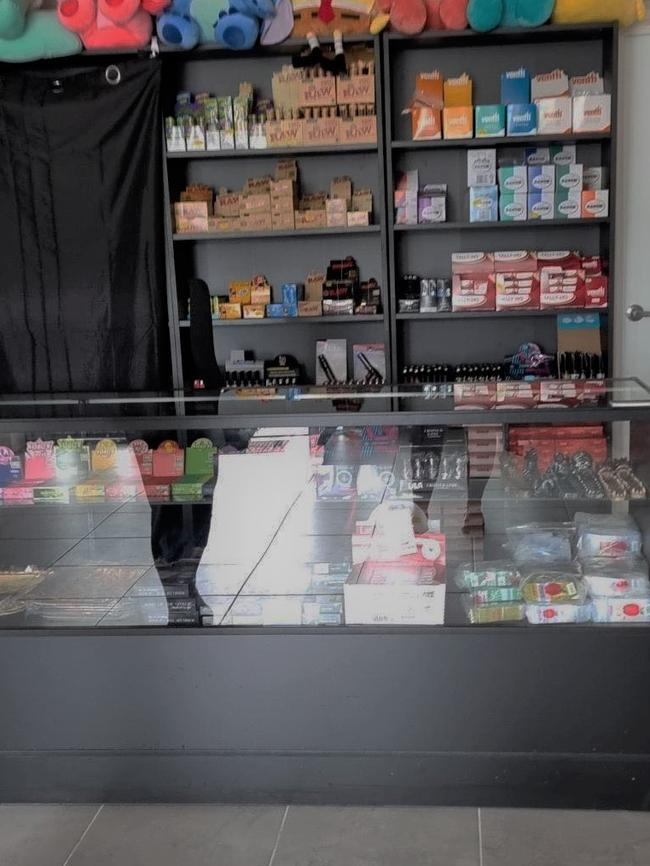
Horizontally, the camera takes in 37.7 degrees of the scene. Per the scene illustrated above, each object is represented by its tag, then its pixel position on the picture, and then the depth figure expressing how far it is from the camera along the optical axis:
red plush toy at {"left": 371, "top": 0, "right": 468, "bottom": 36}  3.79
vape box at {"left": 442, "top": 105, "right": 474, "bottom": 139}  3.96
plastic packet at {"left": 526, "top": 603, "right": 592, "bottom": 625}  2.18
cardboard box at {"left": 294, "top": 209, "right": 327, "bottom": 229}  4.15
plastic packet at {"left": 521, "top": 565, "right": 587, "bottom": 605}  2.19
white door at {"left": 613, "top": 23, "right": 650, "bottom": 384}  4.24
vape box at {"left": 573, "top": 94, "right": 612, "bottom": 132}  3.90
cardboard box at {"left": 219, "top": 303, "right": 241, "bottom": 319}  4.28
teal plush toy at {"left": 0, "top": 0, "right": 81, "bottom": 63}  3.90
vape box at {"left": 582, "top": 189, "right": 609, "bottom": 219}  3.99
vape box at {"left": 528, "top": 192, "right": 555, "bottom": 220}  4.00
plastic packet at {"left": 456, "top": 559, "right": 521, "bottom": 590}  2.25
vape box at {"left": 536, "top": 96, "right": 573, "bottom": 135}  3.91
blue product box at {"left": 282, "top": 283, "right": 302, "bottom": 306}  4.28
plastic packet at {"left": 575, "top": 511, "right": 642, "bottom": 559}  2.29
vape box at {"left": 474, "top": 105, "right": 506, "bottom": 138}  3.94
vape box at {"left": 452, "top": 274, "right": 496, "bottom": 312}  4.13
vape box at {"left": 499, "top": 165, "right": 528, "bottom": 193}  4.00
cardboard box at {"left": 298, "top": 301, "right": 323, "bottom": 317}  4.22
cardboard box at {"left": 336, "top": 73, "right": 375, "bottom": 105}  3.93
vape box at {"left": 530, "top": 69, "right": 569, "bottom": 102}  3.90
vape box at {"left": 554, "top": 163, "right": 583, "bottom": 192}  3.98
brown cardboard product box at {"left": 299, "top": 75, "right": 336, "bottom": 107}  3.96
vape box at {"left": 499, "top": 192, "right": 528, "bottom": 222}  4.02
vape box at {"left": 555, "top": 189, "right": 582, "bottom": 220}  4.01
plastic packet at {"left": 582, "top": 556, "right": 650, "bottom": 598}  2.18
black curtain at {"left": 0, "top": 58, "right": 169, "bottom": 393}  4.06
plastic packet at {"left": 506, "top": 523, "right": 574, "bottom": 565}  2.32
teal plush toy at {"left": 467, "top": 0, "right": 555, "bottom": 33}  3.74
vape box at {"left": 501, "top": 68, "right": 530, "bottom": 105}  3.95
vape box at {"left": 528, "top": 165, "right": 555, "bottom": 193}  3.98
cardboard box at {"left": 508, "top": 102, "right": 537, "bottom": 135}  3.92
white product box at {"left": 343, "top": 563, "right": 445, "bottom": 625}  2.21
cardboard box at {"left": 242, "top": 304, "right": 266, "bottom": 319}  4.27
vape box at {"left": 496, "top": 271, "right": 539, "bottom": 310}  4.09
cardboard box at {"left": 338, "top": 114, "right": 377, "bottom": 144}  3.98
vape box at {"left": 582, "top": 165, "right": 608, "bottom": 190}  4.05
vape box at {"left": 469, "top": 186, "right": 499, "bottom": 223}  4.04
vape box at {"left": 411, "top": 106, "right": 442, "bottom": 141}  3.98
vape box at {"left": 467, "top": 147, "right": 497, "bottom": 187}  4.04
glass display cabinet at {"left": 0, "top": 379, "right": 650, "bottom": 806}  2.16
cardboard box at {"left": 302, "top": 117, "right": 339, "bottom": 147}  4.00
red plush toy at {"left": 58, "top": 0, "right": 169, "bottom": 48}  3.80
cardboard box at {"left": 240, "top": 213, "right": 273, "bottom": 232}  4.16
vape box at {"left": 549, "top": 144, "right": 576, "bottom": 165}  4.02
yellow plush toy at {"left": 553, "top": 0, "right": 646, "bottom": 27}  3.74
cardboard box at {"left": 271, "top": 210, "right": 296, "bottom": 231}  4.14
